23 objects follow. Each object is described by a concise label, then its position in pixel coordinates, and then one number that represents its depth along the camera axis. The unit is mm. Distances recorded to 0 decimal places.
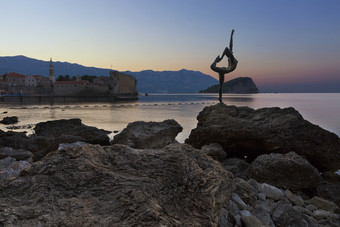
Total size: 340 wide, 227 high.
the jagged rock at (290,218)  3105
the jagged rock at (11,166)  4293
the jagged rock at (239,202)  3278
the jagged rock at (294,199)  4305
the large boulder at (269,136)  6969
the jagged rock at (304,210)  3946
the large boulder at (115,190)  1726
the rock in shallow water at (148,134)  8570
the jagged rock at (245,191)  3641
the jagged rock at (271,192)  4176
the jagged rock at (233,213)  2814
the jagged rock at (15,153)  7344
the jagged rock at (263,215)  3212
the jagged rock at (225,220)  2637
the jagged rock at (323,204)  4328
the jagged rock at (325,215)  3881
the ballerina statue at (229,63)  13602
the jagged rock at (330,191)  5012
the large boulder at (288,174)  5363
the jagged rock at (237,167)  6062
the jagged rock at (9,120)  23323
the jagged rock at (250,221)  2777
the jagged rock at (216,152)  8047
